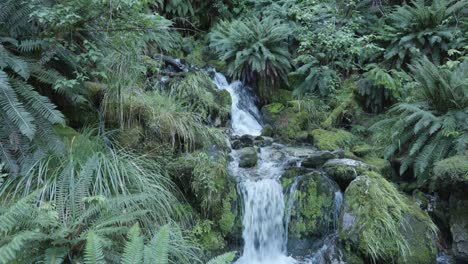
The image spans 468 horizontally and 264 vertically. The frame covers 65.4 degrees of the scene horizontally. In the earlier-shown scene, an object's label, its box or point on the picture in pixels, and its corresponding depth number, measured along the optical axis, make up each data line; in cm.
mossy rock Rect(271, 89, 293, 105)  875
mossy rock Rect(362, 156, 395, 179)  570
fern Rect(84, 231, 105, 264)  206
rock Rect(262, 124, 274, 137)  736
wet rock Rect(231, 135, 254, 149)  630
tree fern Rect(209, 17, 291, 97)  854
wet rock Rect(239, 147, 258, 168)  562
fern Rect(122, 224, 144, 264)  212
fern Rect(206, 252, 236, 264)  235
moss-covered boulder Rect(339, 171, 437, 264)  403
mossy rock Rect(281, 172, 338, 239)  489
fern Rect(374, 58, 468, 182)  519
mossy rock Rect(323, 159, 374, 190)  494
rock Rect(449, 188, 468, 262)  448
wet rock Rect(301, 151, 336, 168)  545
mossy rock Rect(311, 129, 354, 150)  675
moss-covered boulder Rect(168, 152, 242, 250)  445
